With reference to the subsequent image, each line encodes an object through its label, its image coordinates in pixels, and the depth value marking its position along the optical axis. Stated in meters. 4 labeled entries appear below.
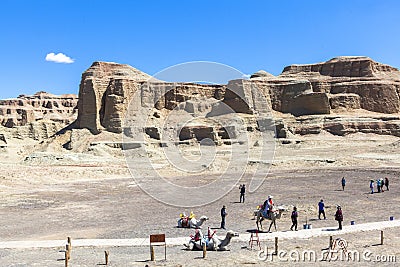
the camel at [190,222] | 18.95
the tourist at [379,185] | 29.95
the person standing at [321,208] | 20.16
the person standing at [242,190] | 27.10
